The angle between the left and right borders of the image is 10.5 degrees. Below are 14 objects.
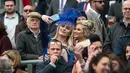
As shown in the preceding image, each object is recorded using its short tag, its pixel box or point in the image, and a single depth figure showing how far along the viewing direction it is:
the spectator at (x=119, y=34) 13.40
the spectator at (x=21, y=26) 15.88
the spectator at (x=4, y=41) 14.88
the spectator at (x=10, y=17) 16.30
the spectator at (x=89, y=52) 12.06
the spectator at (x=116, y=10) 15.78
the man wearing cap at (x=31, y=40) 14.56
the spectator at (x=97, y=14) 14.86
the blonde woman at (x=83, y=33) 12.78
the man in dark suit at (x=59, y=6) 15.60
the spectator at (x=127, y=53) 12.59
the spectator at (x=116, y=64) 10.74
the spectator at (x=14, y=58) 12.62
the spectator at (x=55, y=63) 12.54
